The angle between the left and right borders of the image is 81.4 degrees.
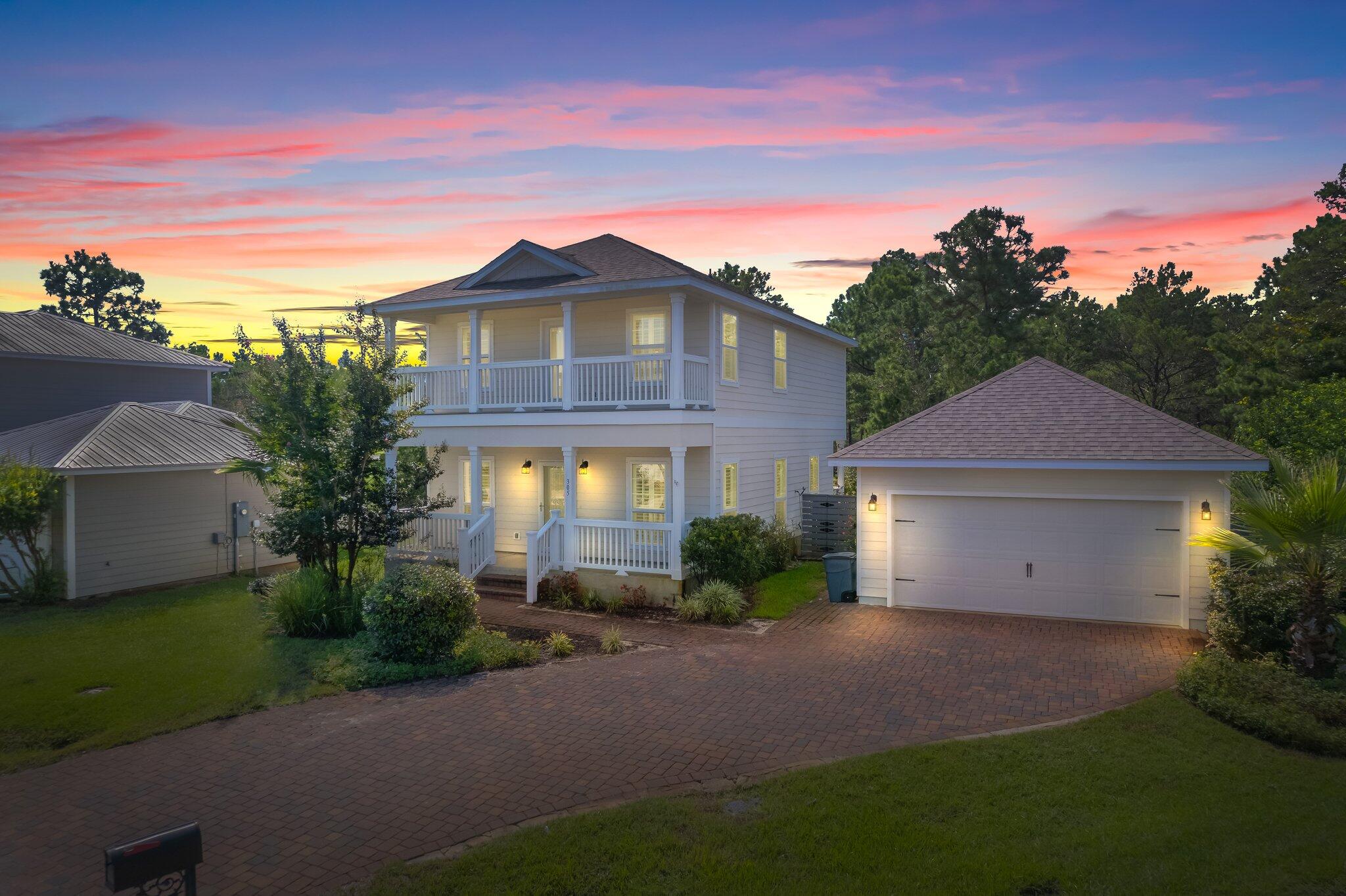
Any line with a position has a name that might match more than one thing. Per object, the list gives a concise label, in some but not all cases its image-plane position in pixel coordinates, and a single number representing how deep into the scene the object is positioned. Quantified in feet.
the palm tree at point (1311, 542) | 32.42
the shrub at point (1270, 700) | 26.68
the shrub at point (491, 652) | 37.96
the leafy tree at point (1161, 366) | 102.94
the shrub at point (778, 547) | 60.54
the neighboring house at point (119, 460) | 53.98
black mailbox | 14.58
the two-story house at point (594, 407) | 52.85
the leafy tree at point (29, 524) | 50.42
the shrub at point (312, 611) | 43.52
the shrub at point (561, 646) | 39.93
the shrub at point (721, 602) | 46.91
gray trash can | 51.93
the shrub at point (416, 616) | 38.24
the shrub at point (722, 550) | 51.11
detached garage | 43.39
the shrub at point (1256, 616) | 34.91
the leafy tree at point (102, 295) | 166.09
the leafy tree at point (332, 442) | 43.86
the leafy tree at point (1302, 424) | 52.85
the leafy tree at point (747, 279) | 146.10
